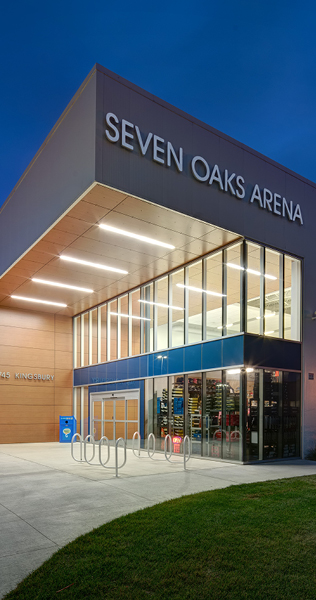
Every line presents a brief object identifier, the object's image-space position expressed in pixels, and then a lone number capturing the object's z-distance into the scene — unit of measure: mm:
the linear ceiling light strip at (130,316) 18333
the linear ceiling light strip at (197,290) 14363
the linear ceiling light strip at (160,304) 16236
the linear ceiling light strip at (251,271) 13648
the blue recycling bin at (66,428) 22250
